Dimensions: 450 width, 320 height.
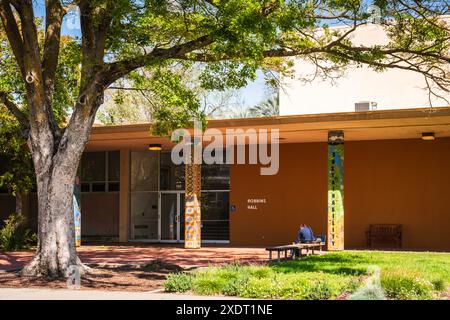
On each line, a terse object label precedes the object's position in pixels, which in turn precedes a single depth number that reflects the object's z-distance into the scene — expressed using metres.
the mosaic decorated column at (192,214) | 24.58
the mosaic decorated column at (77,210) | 25.66
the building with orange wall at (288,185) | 22.27
